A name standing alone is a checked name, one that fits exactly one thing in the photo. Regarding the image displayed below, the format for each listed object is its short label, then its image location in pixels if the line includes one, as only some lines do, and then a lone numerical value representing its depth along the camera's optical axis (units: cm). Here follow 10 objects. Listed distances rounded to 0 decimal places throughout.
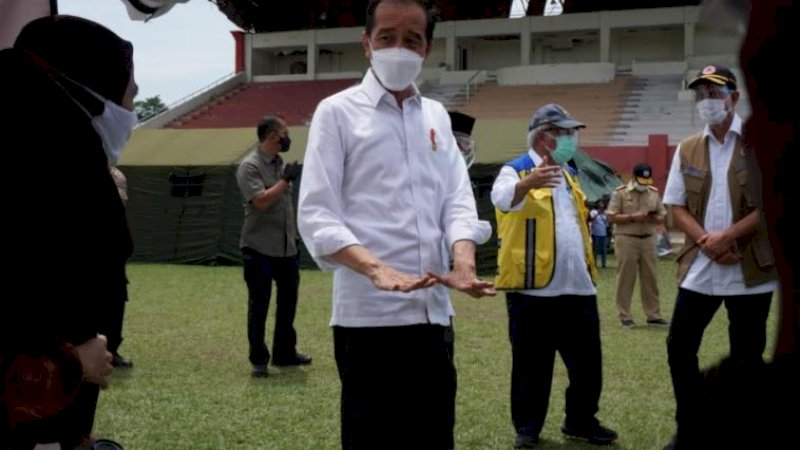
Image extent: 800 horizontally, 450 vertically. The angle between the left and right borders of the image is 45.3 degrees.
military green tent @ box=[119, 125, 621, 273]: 1725
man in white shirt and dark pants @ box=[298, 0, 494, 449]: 280
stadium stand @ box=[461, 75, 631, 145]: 2988
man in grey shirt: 685
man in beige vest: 436
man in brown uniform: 980
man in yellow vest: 479
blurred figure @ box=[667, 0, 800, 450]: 63
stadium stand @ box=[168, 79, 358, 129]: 3516
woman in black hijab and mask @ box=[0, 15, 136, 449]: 186
